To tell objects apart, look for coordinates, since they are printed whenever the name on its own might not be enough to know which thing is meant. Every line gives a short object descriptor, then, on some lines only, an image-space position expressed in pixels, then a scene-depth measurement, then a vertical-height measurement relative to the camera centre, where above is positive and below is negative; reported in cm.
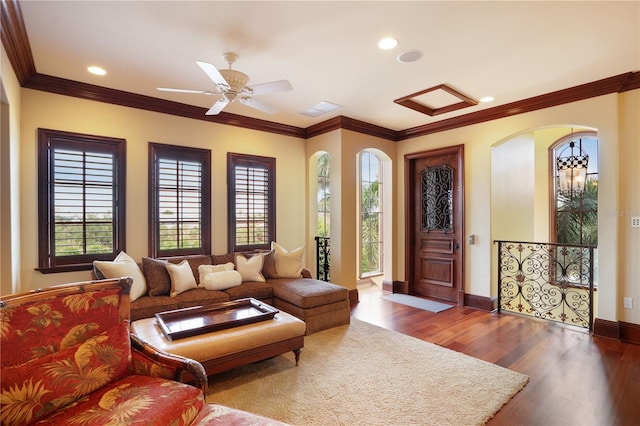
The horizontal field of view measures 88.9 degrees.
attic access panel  396 +150
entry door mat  485 -141
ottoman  247 -102
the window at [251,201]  492 +21
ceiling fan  281 +116
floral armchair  147 -78
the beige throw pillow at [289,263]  461 -69
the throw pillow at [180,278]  370 -73
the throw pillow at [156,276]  366 -69
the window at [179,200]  427 +21
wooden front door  510 -17
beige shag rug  228 -139
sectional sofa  346 -88
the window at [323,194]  662 +42
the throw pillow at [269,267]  459 -74
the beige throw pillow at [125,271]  338 -58
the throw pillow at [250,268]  434 -71
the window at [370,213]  704 +2
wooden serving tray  265 -93
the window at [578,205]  557 +12
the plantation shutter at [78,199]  354 +19
